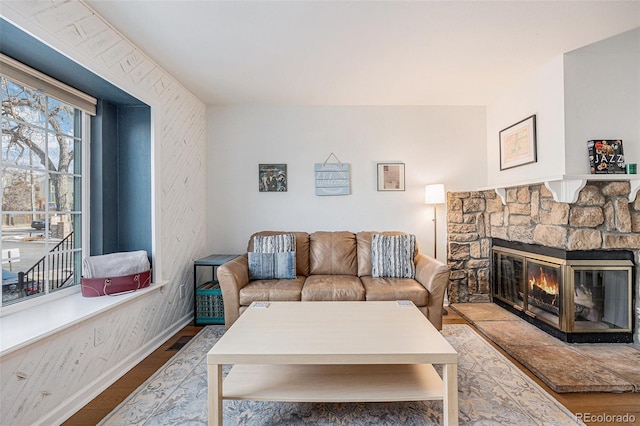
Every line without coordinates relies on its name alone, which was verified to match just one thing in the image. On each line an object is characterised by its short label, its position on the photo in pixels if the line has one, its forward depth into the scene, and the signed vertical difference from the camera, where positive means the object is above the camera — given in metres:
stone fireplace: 2.40 -0.75
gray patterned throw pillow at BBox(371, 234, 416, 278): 2.93 -0.47
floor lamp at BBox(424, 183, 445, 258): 3.24 +0.19
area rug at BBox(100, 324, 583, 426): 1.57 -1.15
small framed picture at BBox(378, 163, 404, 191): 3.51 +0.44
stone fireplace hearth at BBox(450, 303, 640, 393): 1.83 -1.13
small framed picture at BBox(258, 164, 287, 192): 3.51 +0.44
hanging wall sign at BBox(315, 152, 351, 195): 3.50 +0.41
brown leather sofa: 2.53 -0.70
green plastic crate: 2.90 -0.96
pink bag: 2.04 -0.53
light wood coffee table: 1.41 -0.74
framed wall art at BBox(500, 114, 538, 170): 2.75 +0.70
